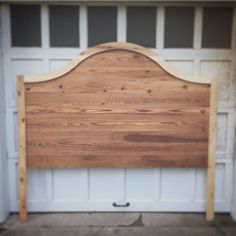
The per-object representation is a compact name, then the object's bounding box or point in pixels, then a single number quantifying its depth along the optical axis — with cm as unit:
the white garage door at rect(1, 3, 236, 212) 246
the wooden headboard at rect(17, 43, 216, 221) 238
